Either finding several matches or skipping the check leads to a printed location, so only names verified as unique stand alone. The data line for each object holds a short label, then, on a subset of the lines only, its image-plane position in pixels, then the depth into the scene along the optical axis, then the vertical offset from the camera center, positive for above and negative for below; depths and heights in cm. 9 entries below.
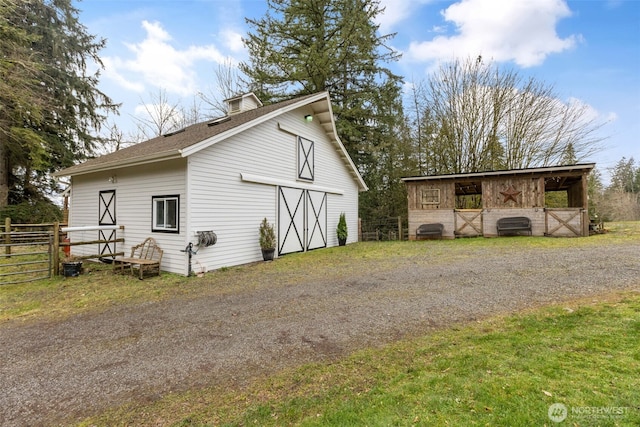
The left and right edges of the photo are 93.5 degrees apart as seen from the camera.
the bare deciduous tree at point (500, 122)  1616 +542
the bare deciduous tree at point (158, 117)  2239 +812
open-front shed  1209 +78
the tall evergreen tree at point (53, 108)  1376 +645
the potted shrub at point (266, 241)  941 -56
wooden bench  748 -92
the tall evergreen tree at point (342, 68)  1595 +850
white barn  783 +112
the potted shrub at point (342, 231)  1362 -41
